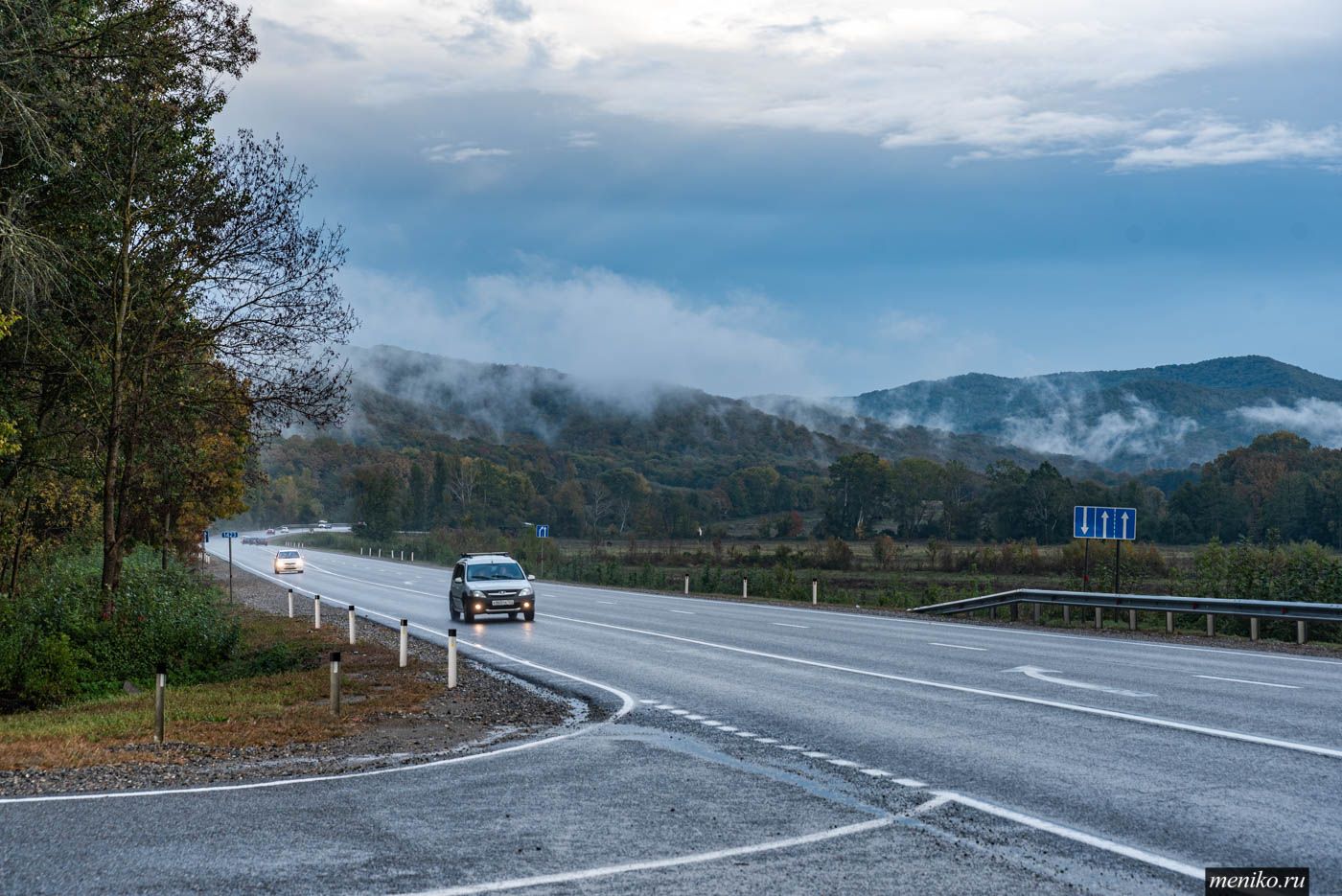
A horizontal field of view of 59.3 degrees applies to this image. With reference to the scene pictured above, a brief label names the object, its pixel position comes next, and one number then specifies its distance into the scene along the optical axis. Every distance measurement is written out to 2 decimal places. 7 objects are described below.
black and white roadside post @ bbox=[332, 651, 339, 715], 13.65
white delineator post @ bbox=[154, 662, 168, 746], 12.15
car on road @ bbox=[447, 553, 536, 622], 30.06
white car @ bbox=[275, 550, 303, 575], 66.88
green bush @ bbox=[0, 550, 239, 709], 20.44
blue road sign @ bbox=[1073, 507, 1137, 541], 29.97
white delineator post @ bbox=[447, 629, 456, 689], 16.53
